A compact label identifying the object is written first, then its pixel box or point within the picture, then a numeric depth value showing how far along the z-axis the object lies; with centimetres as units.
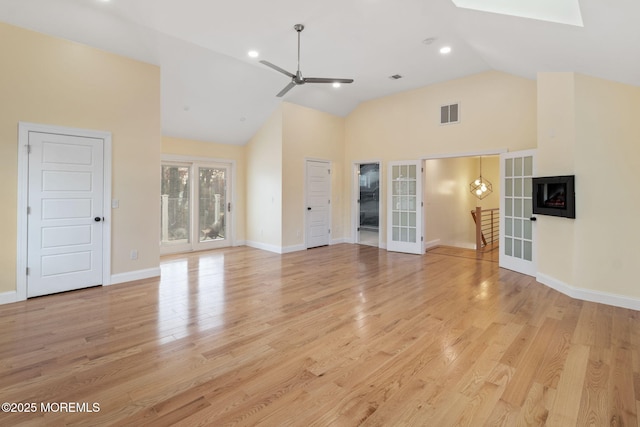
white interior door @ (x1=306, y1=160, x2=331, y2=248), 743
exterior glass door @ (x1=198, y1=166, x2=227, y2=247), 735
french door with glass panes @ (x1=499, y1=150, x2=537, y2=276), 496
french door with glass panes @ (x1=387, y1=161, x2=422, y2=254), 673
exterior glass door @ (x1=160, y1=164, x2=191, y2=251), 684
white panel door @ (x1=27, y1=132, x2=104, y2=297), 379
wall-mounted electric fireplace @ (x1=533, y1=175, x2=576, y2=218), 385
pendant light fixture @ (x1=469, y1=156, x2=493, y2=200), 901
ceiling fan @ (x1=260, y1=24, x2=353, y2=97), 395
